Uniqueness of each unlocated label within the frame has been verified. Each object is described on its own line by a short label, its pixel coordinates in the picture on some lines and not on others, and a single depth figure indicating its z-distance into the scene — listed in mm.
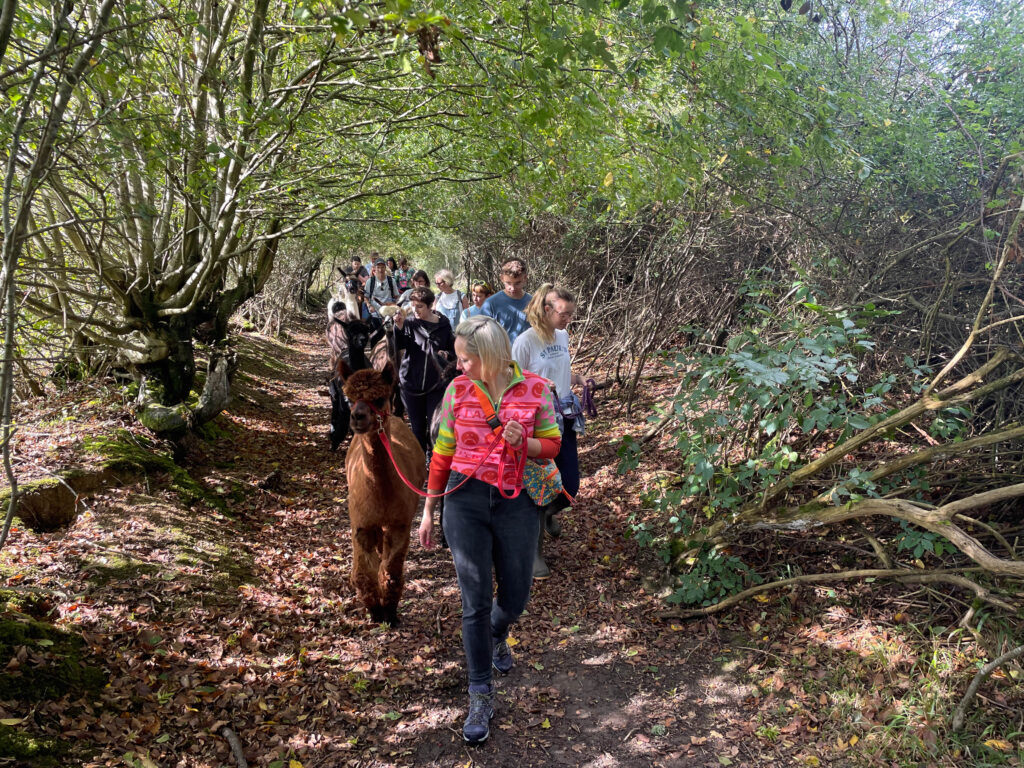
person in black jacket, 5500
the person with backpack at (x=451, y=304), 8047
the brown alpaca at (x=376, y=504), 3789
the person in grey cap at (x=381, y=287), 10148
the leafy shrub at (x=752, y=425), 3375
